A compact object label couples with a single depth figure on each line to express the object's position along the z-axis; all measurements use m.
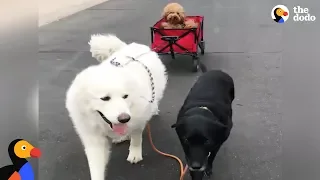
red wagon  3.77
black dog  2.02
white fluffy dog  2.01
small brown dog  3.77
